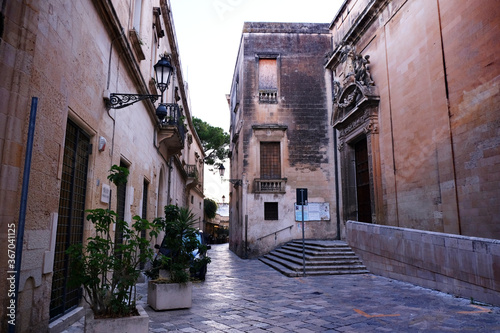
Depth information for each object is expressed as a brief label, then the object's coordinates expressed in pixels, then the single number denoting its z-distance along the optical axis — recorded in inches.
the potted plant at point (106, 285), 141.4
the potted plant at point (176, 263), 233.0
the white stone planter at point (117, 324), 140.5
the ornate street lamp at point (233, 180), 723.1
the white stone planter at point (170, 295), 231.5
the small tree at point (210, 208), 1601.9
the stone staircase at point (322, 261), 423.5
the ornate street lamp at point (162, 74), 287.1
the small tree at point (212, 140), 1400.1
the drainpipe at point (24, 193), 115.3
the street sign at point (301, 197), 406.7
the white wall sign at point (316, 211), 677.9
